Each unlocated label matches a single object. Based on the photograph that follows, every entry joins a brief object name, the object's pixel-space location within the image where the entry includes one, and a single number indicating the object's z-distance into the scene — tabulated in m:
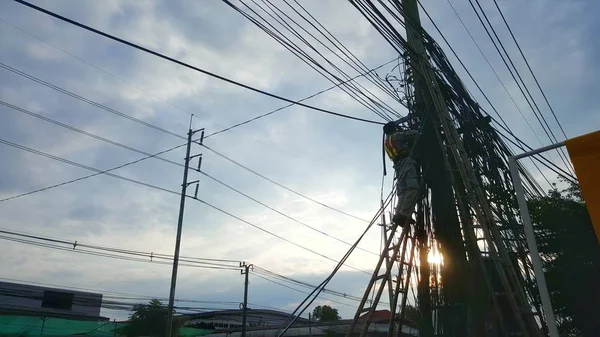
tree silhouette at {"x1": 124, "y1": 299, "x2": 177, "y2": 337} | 24.42
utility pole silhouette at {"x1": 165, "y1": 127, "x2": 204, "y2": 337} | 15.70
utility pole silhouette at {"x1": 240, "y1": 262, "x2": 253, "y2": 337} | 24.39
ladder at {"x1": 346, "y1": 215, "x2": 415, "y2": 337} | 6.11
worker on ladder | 6.63
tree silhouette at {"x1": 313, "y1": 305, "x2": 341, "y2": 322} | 37.20
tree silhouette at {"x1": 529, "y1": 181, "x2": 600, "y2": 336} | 9.85
